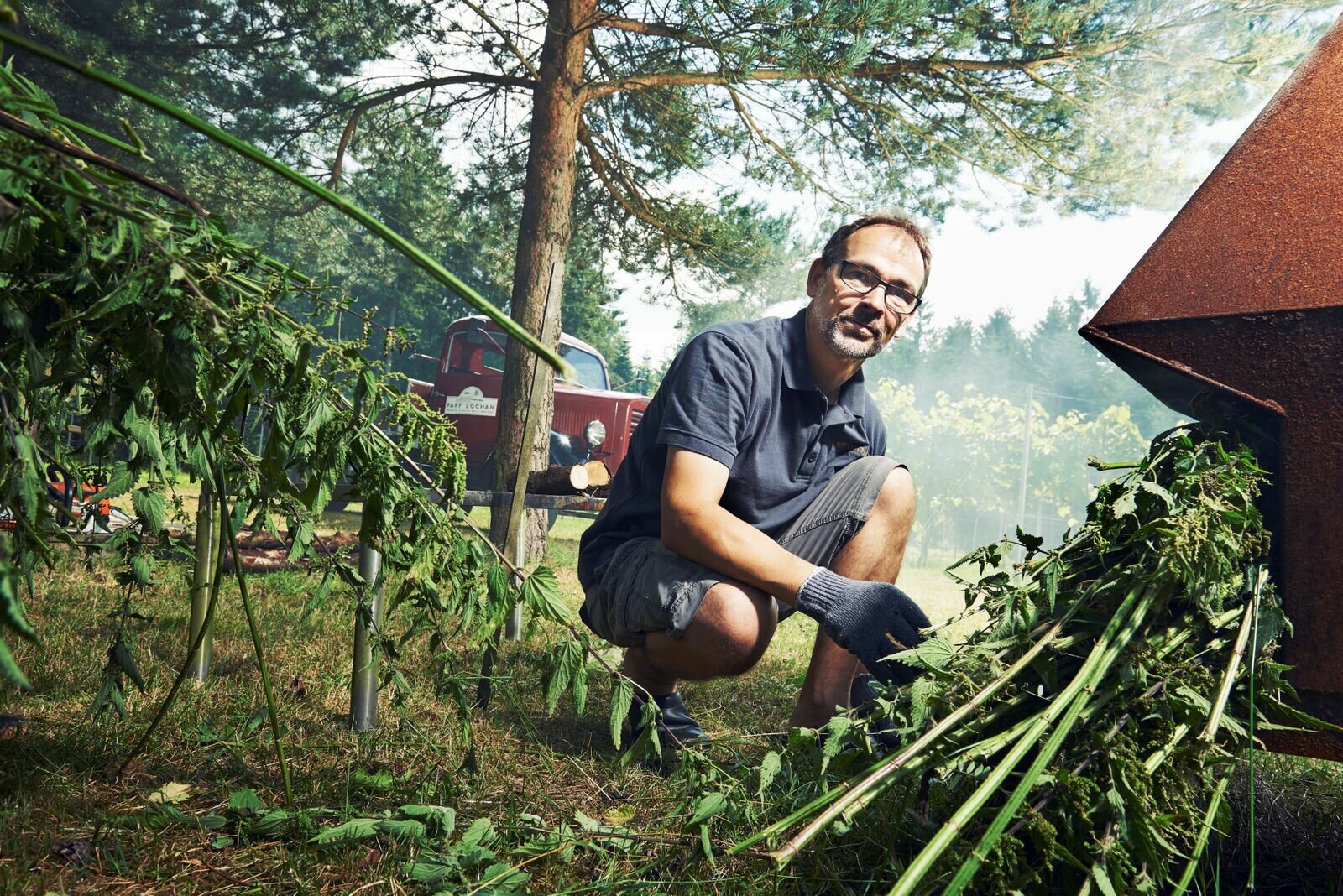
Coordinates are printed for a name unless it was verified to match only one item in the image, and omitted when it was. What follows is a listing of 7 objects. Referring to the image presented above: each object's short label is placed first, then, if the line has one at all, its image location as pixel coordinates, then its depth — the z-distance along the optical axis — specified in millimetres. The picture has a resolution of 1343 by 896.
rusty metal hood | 1233
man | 2035
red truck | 10797
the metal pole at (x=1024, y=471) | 22234
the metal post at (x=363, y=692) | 2100
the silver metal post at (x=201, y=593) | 2244
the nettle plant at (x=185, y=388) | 885
